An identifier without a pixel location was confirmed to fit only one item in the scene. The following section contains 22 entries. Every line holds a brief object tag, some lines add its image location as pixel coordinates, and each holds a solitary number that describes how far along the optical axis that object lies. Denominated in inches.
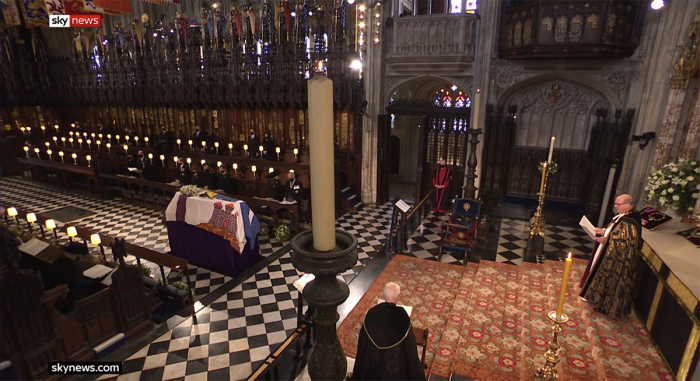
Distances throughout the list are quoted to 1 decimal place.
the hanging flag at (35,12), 457.1
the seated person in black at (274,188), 389.4
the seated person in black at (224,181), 429.6
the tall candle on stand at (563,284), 107.3
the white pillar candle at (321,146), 49.0
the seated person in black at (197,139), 533.6
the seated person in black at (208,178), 435.8
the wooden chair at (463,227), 292.4
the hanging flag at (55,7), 369.4
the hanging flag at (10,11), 536.7
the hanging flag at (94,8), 378.0
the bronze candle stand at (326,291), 51.9
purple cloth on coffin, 286.0
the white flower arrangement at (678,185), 206.7
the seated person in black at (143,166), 473.7
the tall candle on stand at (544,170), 255.8
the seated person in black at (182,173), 449.1
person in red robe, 411.2
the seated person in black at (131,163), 487.6
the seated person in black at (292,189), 372.6
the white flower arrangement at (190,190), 303.4
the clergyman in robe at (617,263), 172.9
